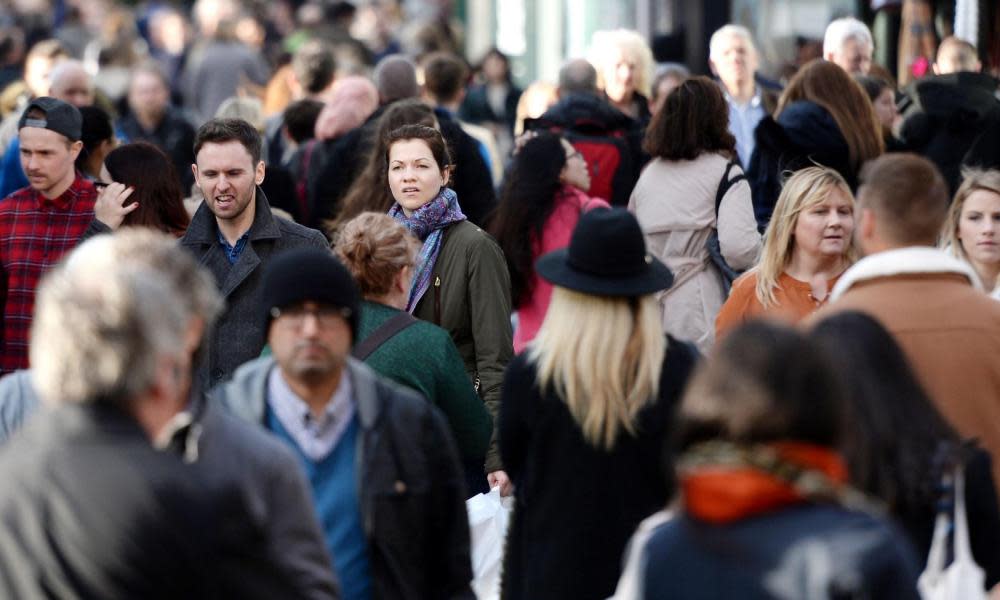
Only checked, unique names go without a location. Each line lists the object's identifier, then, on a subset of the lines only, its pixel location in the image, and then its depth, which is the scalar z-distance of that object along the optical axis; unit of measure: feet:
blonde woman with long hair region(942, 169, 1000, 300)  47.60
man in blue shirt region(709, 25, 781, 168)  76.74
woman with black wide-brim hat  33.27
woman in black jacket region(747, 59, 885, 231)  60.59
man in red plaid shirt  49.32
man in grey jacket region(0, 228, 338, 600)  23.25
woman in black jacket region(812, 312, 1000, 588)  26.20
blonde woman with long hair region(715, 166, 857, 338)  44.78
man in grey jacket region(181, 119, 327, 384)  43.96
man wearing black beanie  30.14
